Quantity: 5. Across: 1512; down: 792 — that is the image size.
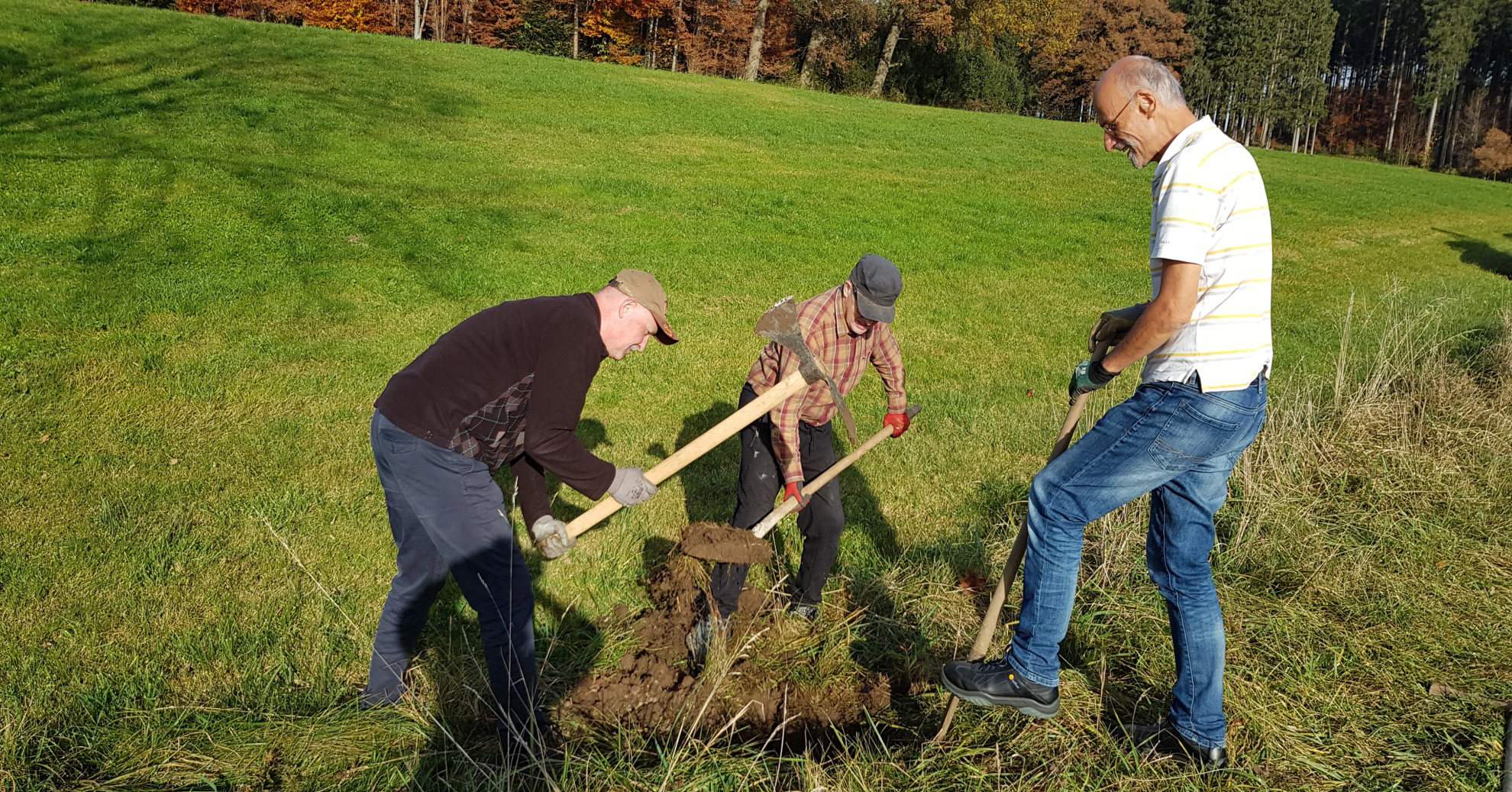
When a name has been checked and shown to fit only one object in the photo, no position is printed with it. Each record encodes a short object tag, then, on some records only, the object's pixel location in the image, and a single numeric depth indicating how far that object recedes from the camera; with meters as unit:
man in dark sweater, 3.29
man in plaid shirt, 4.15
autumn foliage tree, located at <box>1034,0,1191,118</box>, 53.81
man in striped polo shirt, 2.80
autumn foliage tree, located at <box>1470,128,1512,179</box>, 48.47
